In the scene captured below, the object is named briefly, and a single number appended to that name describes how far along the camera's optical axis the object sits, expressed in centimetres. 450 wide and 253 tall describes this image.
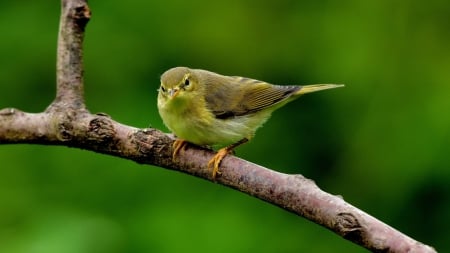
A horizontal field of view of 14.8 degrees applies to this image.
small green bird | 711
